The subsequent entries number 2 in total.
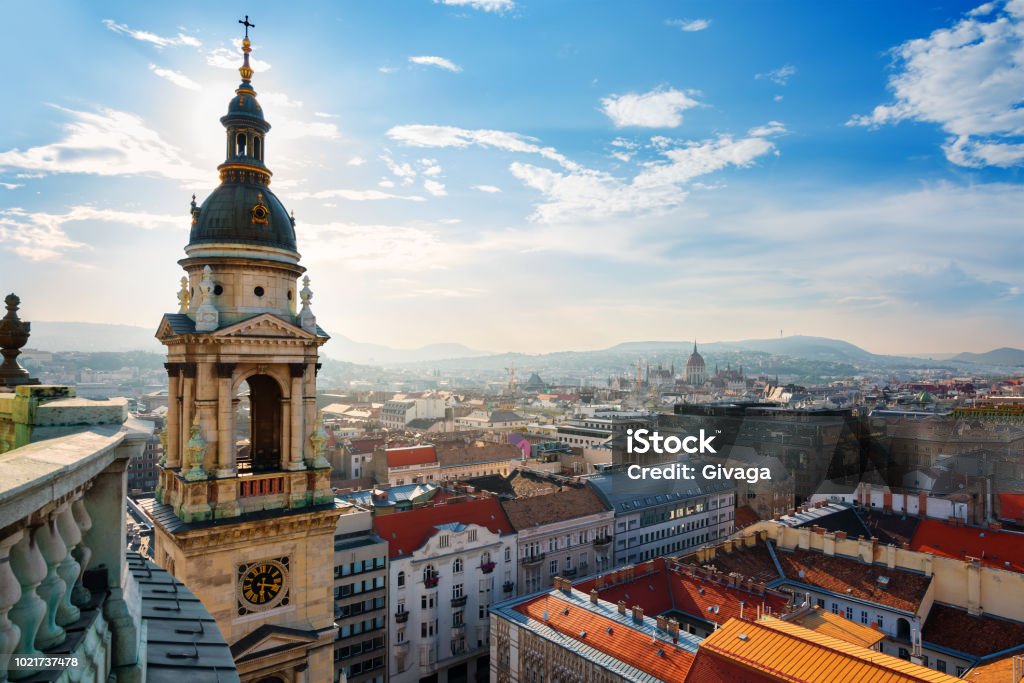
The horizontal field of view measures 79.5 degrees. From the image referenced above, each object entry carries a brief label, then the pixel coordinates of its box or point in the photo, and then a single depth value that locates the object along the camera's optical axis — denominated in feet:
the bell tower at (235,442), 53.01
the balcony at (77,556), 12.20
